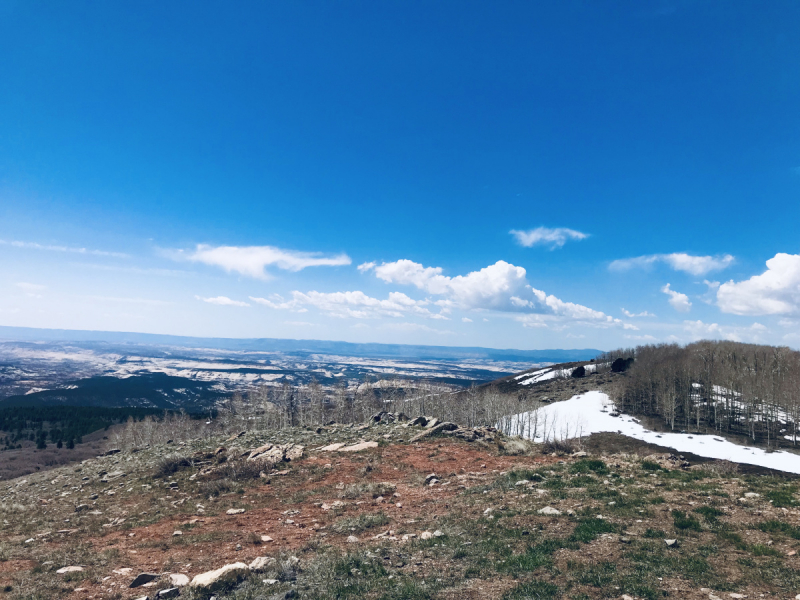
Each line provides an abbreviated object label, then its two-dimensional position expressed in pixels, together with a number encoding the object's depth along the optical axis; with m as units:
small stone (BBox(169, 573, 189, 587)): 11.65
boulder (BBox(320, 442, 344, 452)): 34.50
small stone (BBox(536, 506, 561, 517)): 14.96
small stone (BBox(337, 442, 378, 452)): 33.65
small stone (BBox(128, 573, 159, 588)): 12.05
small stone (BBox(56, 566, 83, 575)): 13.51
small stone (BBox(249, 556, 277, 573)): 12.22
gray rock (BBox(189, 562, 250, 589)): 11.27
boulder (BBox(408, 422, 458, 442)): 37.72
